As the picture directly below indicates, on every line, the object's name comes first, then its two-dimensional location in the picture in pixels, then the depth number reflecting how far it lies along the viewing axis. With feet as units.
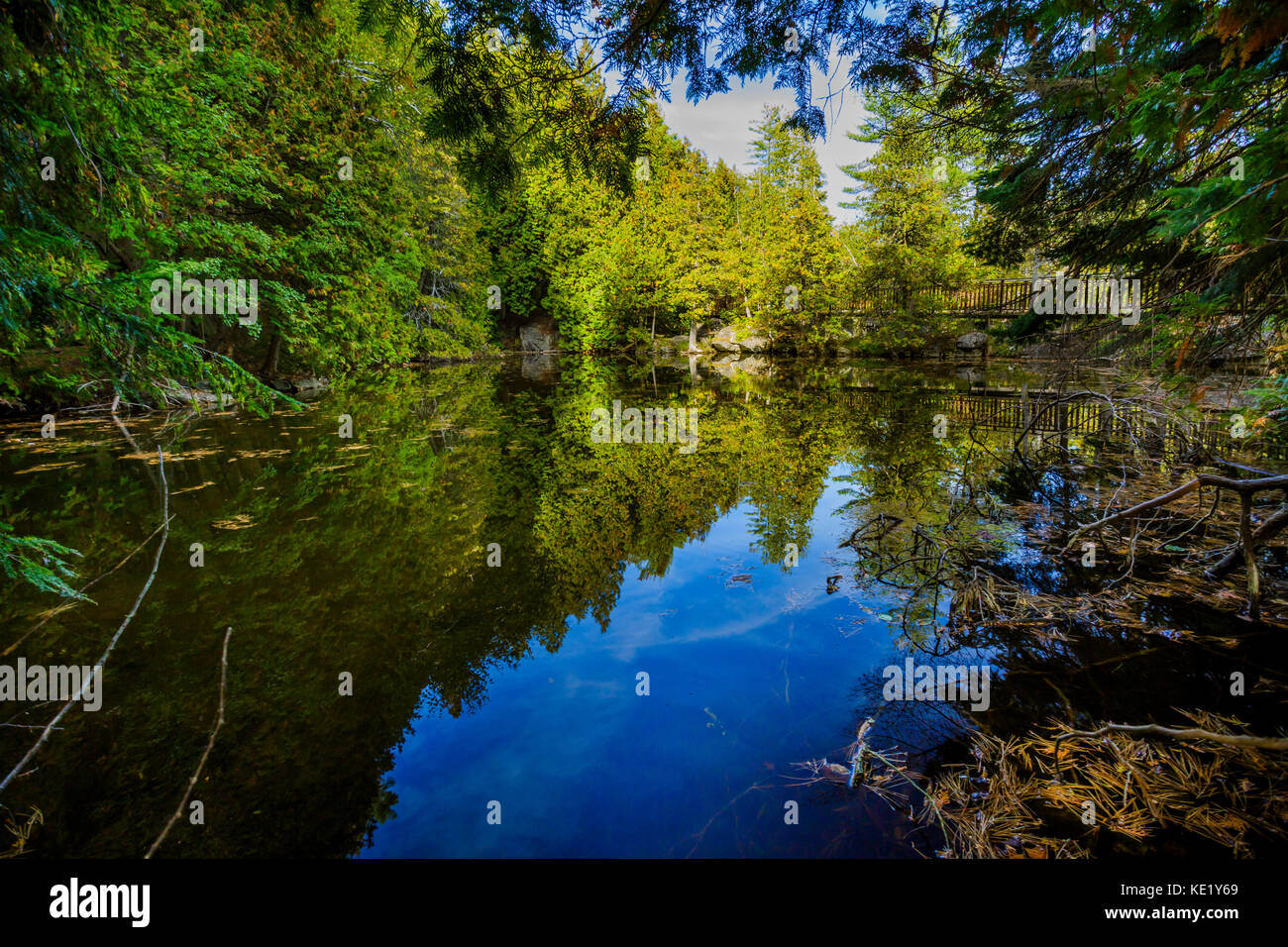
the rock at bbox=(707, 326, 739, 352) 88.74
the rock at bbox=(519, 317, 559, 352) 108.68
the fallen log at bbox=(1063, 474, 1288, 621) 9.35
